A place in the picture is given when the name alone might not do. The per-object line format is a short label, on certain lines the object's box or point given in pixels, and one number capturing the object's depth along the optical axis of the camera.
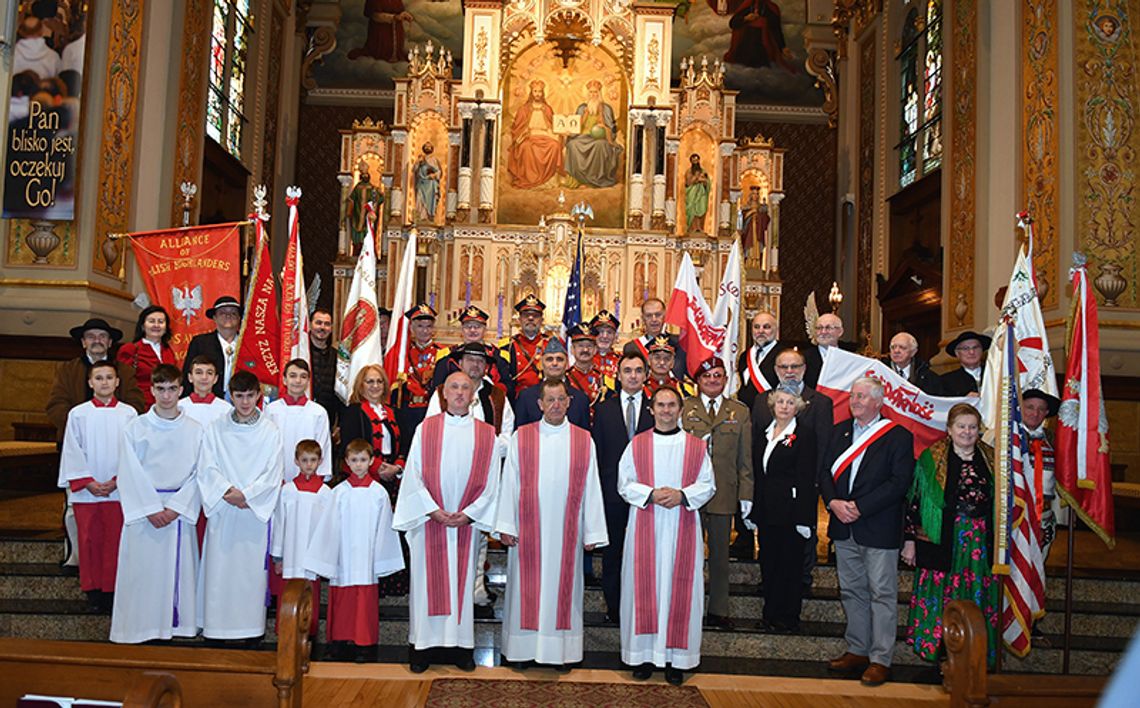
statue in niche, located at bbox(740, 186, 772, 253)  15.30
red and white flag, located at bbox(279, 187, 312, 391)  6.73
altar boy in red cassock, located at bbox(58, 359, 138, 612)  5.94
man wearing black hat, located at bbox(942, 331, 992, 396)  6.79
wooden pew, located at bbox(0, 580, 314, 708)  3.33
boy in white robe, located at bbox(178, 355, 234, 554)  5.89
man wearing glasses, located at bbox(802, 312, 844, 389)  6.94
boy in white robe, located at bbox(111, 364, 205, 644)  5.59
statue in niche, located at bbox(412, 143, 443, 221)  15.31
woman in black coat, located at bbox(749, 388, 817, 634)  6.03
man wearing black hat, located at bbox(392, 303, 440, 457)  7.04
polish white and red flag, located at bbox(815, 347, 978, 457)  6.34
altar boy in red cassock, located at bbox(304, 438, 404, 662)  5.68
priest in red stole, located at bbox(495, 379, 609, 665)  5.71
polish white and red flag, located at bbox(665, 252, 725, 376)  8.09
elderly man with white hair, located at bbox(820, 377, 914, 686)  5.57
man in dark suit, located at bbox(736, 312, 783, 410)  7.20
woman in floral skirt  5.57
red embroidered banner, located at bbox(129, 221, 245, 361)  7.31
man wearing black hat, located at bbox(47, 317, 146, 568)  6.46
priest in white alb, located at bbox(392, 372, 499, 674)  5.66
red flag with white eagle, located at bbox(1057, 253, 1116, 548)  5.88
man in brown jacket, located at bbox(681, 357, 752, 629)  6.13
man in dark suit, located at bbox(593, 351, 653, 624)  6.29
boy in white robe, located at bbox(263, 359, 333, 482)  6.23
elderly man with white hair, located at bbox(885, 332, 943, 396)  6.84
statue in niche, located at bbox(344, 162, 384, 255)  15.17
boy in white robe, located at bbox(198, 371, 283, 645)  5.64
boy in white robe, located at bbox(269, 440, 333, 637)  5.70
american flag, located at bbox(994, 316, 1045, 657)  5.62
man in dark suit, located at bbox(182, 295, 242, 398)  6.87
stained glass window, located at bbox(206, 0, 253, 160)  14.09
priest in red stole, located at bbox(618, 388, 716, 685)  5.61
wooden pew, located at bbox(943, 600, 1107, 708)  3.56
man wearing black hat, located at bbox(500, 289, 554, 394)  7.43
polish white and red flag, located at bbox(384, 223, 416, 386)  7.75
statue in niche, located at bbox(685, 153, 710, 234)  15.19
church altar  15.00
